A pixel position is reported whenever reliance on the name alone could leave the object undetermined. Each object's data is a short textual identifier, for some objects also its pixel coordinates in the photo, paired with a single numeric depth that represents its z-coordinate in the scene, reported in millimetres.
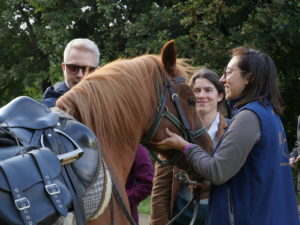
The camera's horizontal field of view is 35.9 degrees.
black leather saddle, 1896
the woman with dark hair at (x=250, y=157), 2529
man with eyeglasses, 3242
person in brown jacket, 3152
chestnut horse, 2342
